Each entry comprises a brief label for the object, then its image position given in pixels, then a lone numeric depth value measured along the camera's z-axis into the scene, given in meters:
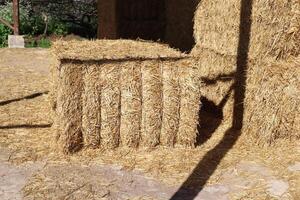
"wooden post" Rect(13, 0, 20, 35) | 14.84
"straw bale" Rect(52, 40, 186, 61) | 6.31
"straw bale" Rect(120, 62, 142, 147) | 6.32
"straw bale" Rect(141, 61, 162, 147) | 6.38
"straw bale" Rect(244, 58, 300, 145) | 6.89
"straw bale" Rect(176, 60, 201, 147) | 6.48
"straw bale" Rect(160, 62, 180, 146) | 6.45
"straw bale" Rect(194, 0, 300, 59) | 6.84
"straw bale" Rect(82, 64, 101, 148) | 6.19
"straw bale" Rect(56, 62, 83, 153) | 6.08
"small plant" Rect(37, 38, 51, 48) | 15.71
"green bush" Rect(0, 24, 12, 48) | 16.05
